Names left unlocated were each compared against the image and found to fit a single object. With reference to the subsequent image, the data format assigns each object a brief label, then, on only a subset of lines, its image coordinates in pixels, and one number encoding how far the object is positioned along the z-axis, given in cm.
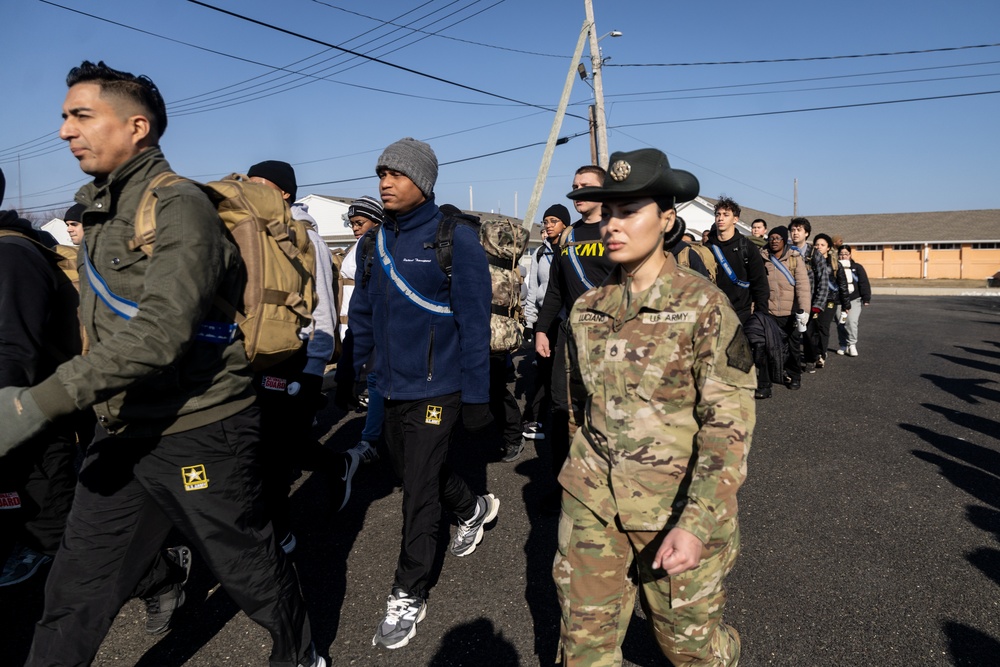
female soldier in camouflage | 192
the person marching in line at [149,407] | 211
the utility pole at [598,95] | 1811
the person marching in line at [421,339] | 326
